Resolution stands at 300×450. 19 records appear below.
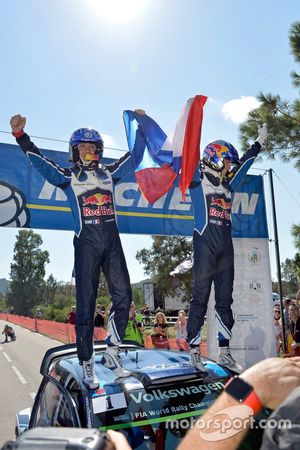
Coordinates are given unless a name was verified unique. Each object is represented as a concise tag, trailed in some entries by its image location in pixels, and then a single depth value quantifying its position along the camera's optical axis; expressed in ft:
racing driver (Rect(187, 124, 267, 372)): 13.78
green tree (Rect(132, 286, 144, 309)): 185.37
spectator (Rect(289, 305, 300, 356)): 26.10
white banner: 21.80
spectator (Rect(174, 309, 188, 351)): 28.19
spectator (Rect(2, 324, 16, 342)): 75.23
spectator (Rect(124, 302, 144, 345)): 27.77
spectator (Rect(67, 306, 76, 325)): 40.22
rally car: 7.67
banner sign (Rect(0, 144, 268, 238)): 19.30
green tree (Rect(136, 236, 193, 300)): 113.29
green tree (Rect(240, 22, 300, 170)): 26.71
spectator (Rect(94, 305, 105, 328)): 38.43
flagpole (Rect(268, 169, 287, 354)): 24.47
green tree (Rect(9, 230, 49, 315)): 241.96
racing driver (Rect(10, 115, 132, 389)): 12.59
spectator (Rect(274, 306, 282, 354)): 31.83
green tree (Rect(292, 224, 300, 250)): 28.12
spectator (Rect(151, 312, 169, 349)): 28.78
